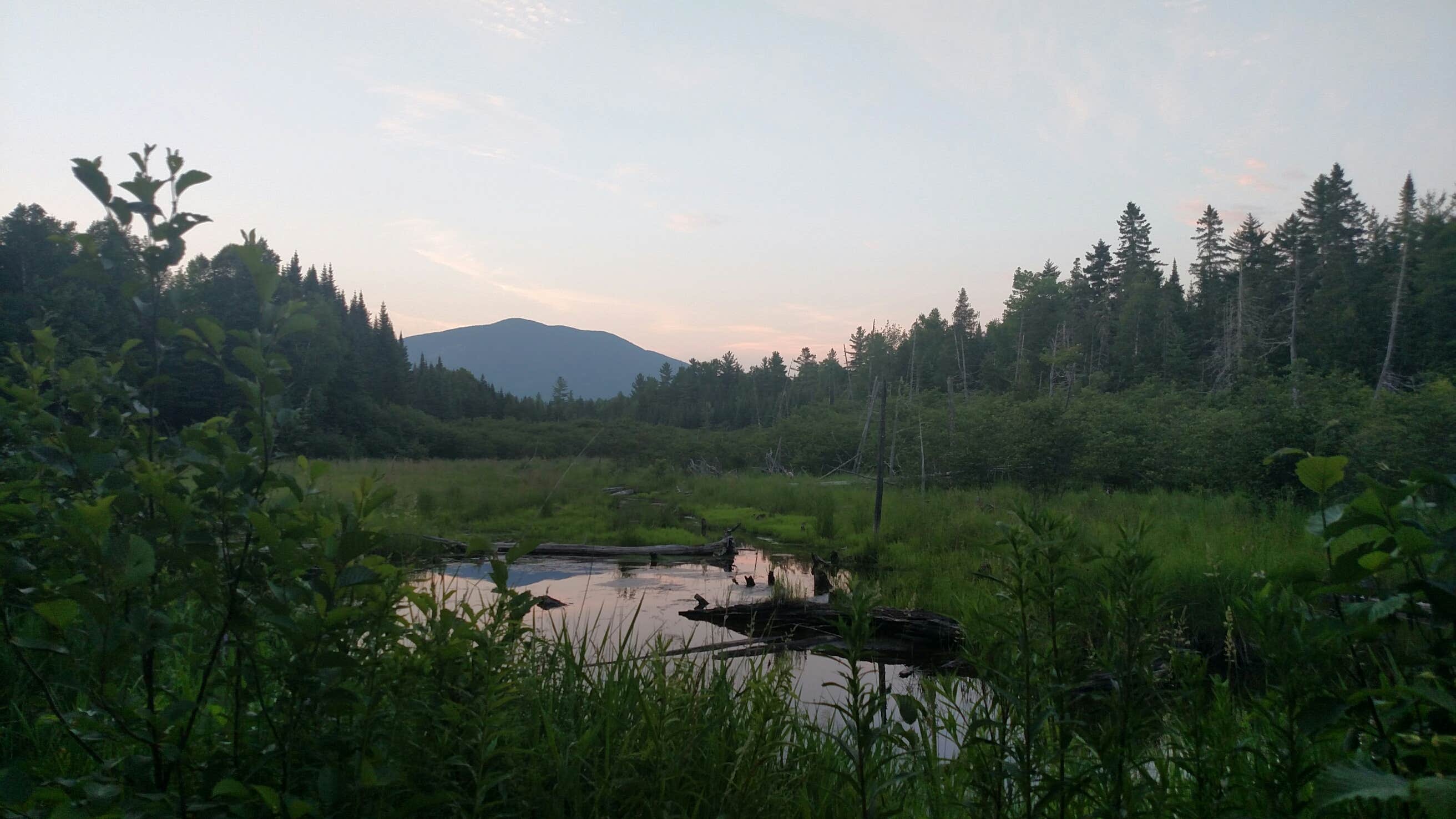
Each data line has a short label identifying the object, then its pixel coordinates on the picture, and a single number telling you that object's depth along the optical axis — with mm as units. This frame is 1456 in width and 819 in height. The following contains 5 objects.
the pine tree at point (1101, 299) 48344
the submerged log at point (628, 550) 12539
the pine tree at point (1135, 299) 44906
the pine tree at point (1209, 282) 43781
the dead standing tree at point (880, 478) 13172
